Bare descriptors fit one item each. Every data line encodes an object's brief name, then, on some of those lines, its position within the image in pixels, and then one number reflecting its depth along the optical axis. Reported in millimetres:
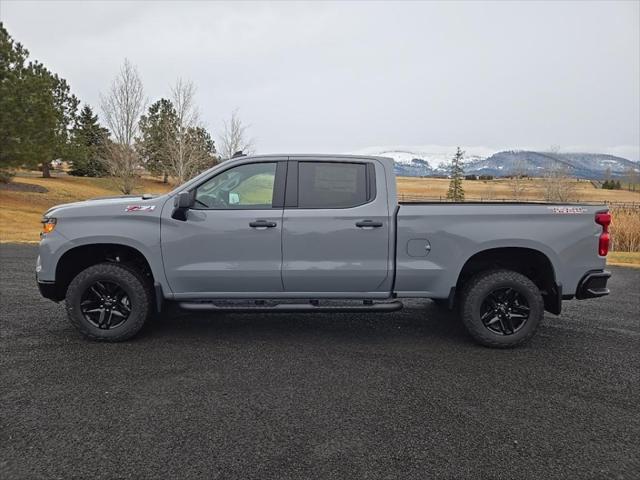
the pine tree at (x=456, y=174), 58059
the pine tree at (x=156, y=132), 34931
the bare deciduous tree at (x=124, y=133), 27281
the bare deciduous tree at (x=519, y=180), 61625
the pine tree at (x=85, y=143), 44812
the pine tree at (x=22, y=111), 20844
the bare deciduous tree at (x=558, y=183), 51559
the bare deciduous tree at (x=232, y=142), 36625
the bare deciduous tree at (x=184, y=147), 28312
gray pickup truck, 4324
